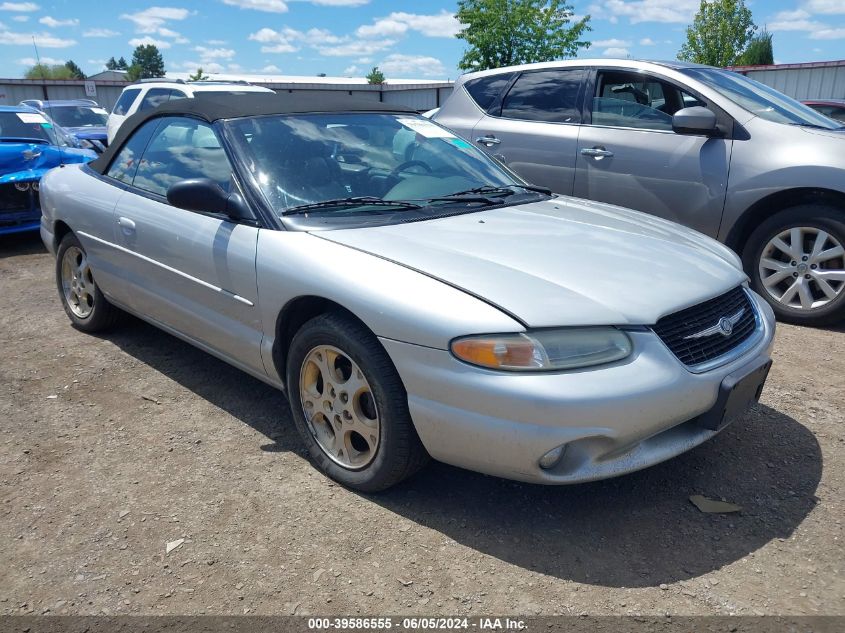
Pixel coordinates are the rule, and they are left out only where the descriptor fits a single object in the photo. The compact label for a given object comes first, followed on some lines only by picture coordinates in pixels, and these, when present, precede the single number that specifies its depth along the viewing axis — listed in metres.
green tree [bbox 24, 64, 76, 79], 62.84
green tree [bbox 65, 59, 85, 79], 101.66
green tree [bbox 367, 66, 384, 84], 73.56
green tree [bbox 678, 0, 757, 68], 28.53
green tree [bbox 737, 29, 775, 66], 23.95
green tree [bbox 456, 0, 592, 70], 20.30
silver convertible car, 2.43
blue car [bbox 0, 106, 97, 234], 7.46
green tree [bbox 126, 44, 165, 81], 124.88
